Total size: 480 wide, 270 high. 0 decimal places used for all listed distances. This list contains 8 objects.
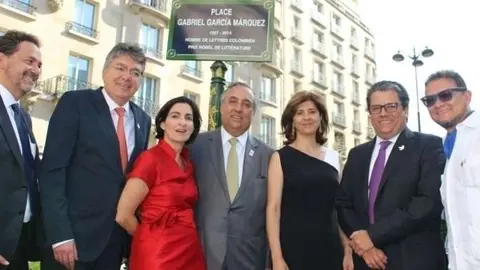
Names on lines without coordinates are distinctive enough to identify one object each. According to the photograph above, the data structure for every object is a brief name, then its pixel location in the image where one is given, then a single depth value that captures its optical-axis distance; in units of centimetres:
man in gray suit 337
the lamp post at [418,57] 1638
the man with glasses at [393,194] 321
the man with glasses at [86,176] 312
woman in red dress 305
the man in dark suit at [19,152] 305
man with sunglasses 284
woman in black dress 351
